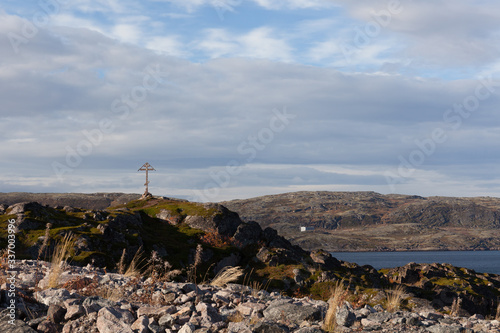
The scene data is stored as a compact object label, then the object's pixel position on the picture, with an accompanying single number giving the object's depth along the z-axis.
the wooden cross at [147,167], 60.28
